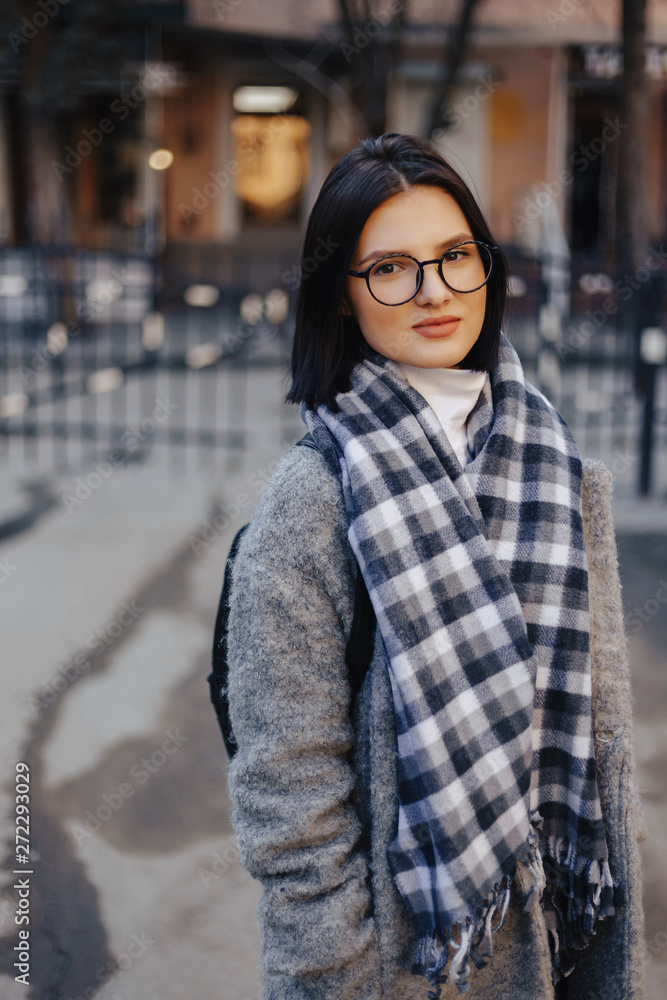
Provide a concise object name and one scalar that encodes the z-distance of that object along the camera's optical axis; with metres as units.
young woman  1.38
